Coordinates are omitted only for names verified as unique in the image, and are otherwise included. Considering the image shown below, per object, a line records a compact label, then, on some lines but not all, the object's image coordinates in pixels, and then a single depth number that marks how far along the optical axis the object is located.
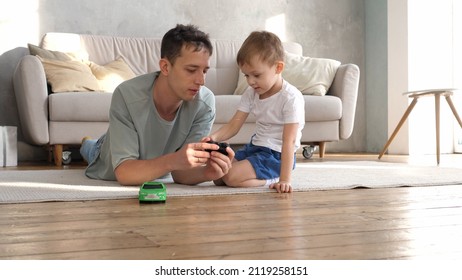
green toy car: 1.84
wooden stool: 3.91
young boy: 2.16
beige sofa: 3.90
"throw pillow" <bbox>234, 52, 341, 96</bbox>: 4.62
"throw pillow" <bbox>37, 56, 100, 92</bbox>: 4.03
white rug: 2.02
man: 2.07
